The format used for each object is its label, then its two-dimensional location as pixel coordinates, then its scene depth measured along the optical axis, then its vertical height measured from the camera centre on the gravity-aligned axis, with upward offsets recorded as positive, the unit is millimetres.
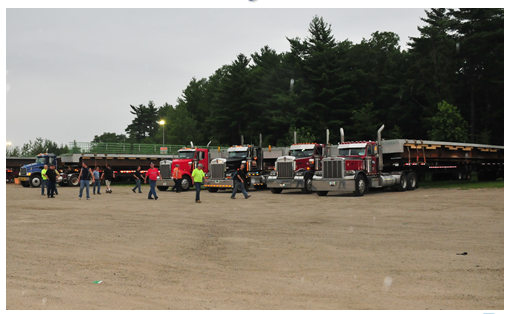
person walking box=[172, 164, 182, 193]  30806 -1643
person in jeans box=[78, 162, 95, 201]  25109 -1314
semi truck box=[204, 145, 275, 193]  31234 -1043
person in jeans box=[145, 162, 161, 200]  24617 -1281
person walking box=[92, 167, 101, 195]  29956 -1517
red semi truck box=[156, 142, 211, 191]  33625 -971
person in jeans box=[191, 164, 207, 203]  22161 -1230
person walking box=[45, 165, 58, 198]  25969 -1450
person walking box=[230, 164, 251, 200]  24562 -1407
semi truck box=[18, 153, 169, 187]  41219 -1218
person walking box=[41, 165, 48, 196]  28950 -1581
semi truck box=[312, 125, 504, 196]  26281 -826
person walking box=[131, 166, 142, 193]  31241 -1625
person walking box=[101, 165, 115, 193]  31081 -1471
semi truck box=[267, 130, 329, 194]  28531 -1033
